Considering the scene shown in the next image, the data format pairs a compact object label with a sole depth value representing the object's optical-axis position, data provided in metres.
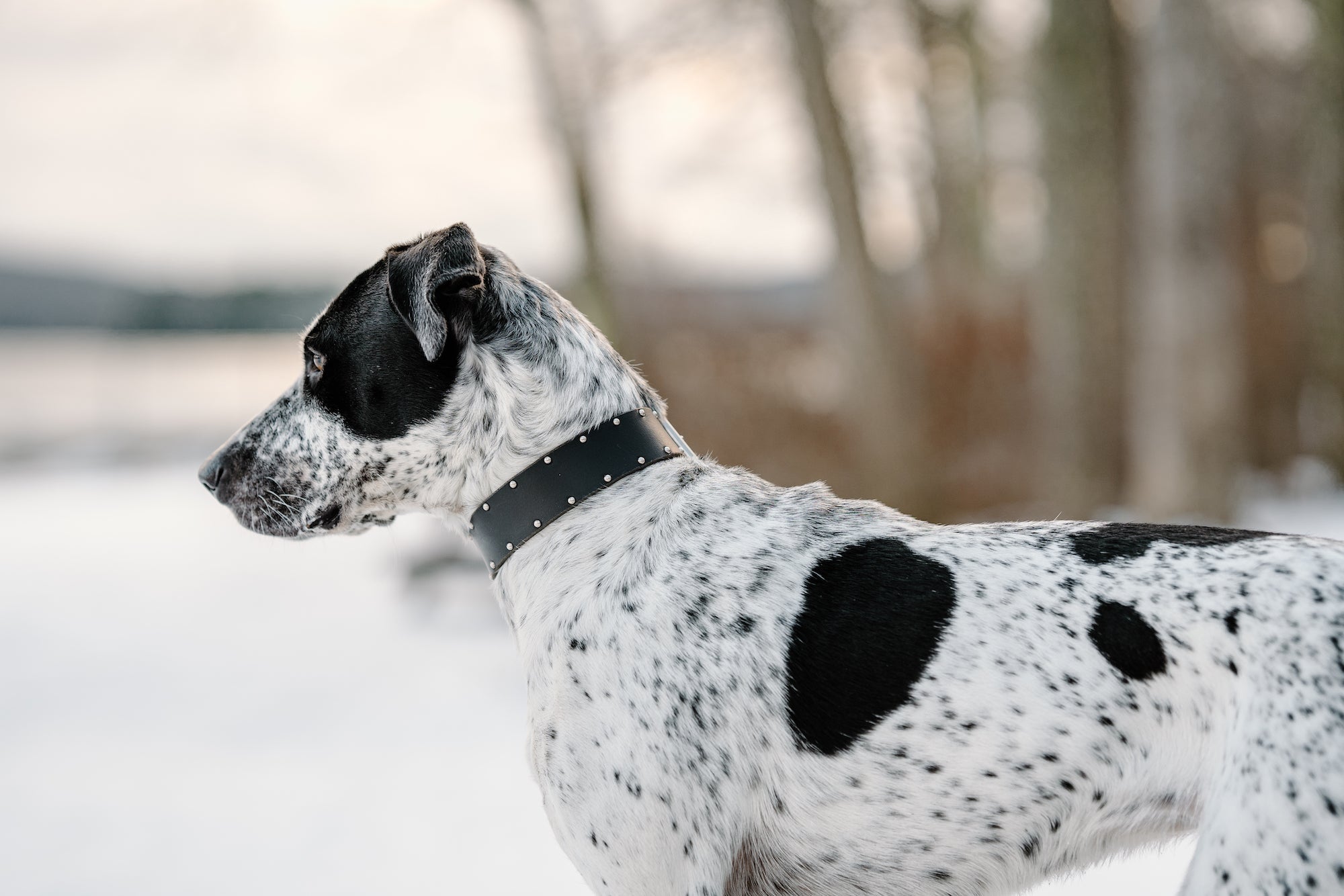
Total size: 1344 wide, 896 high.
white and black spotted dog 1.76
